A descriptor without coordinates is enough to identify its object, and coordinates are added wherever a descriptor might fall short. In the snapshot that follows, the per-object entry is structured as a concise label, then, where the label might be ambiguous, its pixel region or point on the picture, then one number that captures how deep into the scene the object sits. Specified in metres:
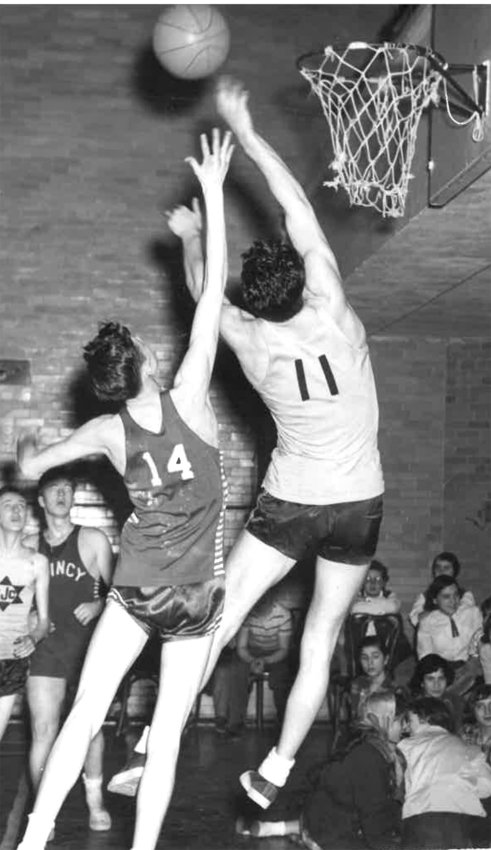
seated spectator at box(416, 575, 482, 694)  11.33
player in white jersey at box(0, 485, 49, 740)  7.93
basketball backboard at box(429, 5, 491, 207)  7.14
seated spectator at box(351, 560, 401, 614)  11.95
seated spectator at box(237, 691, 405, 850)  7.40
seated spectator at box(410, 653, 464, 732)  9.66
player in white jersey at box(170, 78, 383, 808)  5.39
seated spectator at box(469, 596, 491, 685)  10.48
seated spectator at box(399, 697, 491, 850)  7.10
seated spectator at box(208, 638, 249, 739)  11.90
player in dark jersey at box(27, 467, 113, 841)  8.16
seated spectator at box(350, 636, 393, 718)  10.30
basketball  7.64
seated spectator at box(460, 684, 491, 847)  9.09
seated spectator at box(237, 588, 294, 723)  12.02
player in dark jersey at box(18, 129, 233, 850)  5.02
